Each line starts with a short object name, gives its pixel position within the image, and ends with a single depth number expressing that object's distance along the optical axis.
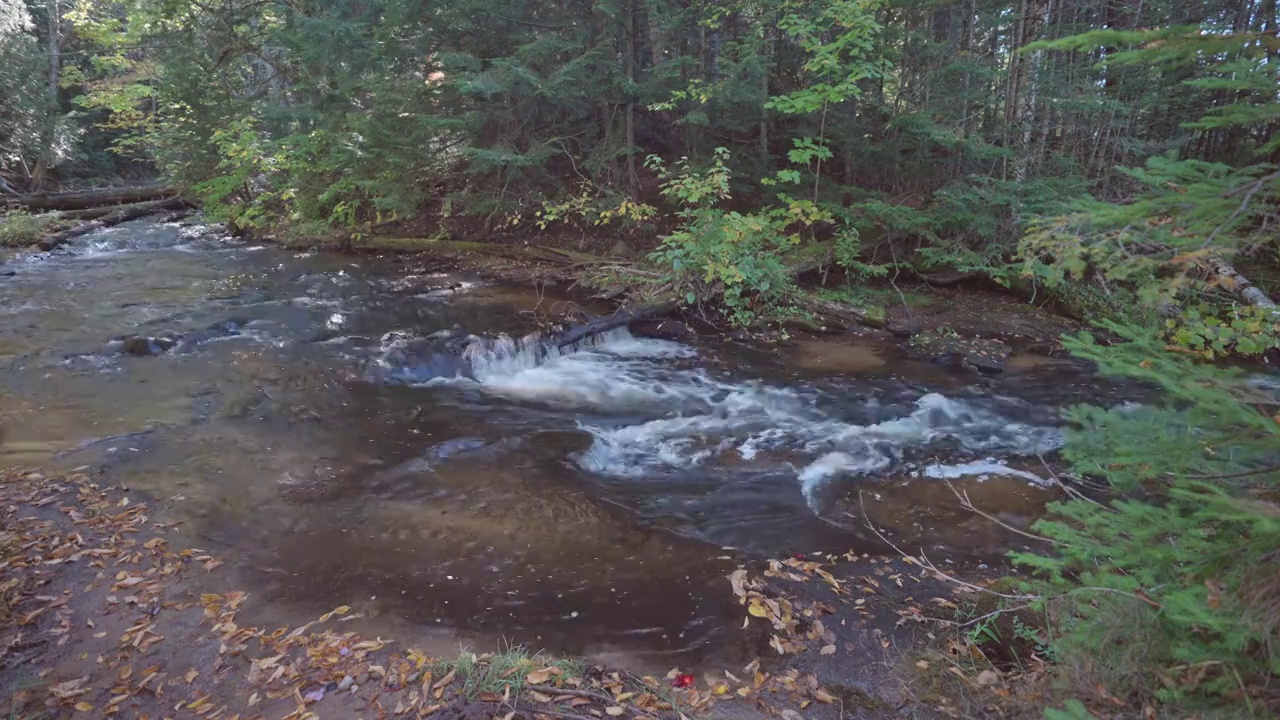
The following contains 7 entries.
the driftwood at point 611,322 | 10.53
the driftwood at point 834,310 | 11.37
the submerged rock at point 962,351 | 9.73
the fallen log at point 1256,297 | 3.72
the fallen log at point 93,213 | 19.64
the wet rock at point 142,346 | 9.61
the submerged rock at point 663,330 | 11.26
